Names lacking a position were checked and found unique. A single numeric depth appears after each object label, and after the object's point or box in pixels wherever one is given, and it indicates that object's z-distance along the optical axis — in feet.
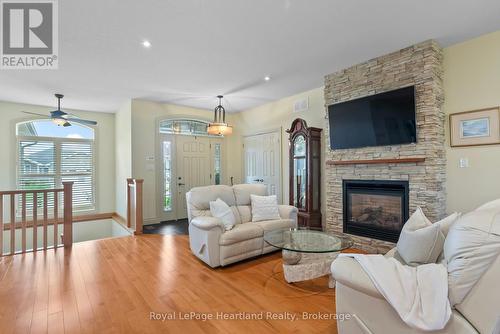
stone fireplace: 10.07
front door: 19.79
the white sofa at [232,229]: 10.03
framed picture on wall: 9.25
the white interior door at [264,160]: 18.47
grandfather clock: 14.57
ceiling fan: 14.99
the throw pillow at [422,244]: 5.83
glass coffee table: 8.40
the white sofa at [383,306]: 3.94
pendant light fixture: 14.19
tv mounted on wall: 10.58
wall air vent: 16.35
